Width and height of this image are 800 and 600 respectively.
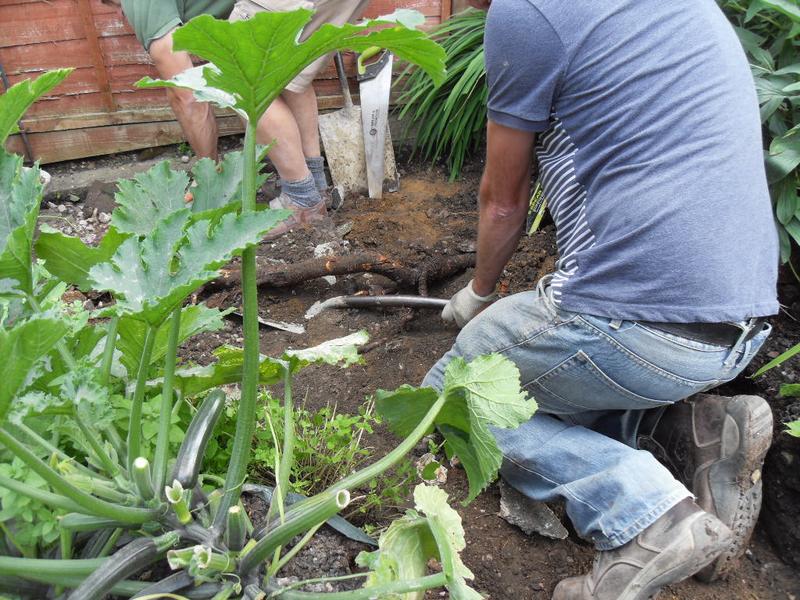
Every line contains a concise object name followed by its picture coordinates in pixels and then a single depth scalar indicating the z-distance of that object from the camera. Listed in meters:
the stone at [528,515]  1.99
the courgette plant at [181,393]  1.06
